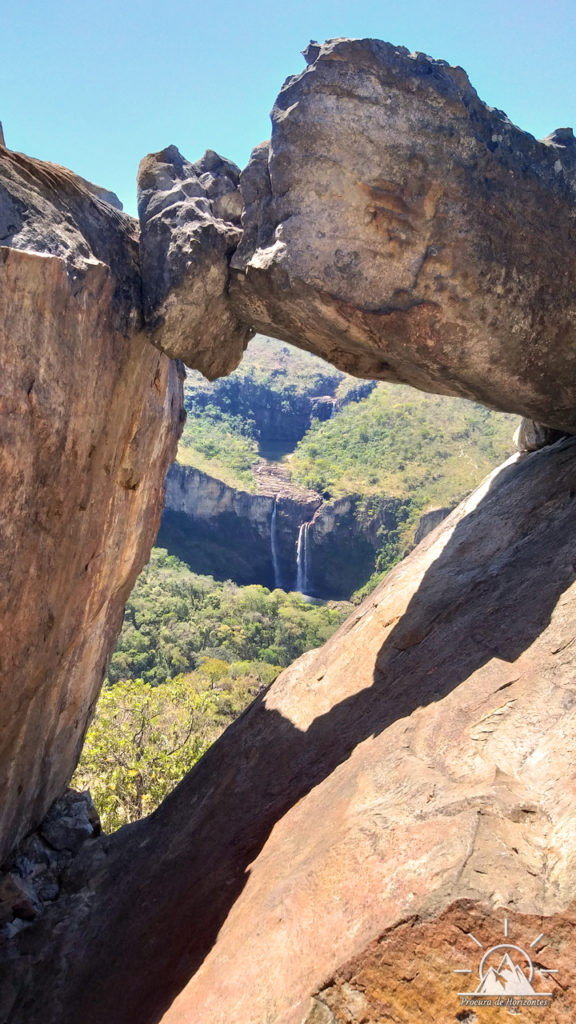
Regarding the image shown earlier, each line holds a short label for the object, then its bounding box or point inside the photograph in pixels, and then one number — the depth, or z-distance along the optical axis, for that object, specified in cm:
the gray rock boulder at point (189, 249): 840
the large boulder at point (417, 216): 789
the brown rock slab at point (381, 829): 457
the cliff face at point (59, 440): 659
